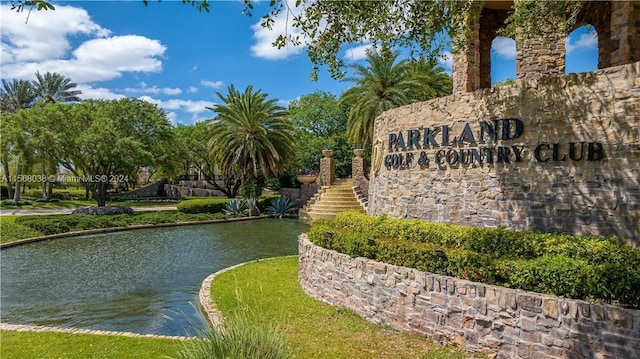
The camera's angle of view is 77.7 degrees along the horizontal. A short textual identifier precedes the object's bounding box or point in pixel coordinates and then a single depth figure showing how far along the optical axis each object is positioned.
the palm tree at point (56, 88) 44.44
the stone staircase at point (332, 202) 23.14
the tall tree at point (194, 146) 37.94
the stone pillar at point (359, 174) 24.30
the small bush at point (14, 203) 30.09
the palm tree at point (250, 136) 28.31
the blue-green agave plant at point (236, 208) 26.62
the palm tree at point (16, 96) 42.69
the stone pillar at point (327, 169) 27.09
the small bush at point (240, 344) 3.84
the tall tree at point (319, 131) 34.81
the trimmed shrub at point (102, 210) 24.08
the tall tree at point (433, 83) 23.88
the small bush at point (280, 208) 27.59
